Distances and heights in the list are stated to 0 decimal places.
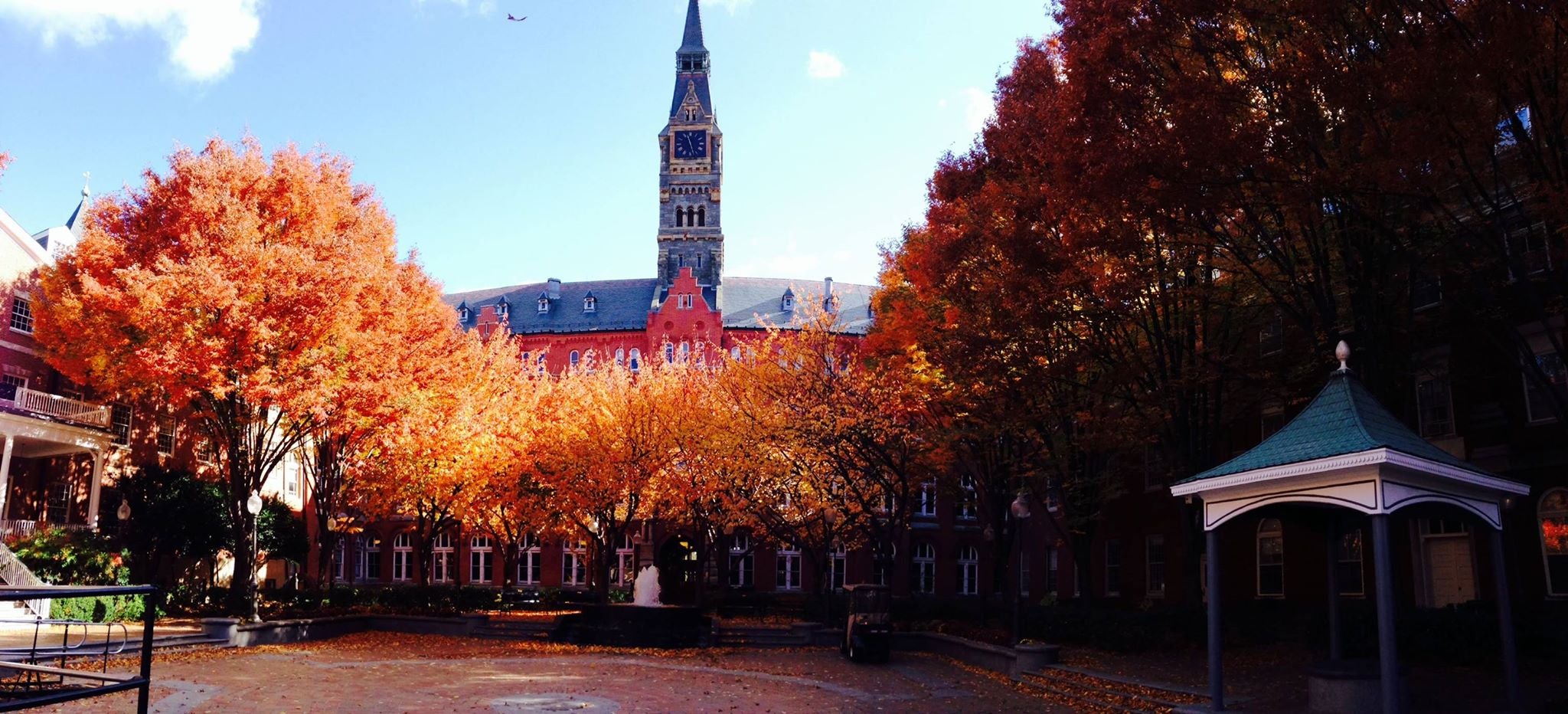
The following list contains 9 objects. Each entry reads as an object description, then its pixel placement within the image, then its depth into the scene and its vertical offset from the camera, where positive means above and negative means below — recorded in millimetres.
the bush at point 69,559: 30094 -1301
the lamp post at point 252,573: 25703 -1525
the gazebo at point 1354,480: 12656 +483
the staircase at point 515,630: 31109 -3339
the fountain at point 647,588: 31109 -2098
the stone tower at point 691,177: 79688 +25759
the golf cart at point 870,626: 25078 -2530
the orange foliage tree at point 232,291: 26406 +5517
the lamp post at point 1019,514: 22797 +62
